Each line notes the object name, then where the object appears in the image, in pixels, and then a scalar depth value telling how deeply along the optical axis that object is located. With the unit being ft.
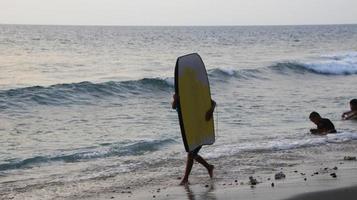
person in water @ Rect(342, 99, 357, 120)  88.13
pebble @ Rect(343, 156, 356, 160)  55.91
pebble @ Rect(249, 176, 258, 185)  45.86
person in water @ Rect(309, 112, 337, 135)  75.52
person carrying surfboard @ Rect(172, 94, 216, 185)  49.09
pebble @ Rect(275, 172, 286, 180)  47.71
